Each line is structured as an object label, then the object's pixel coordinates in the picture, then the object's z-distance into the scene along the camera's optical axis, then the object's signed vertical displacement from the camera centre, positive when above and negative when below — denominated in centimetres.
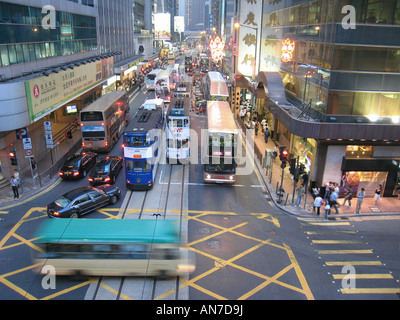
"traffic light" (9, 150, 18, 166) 1994 -615
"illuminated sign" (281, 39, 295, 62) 2214 +5
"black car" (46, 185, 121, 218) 1653 -743
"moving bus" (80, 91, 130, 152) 2588 -576
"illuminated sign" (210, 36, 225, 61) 3370 +19
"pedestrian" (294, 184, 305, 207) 1916 -779
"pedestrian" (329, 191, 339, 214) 1847 -761
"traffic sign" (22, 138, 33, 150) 2034 -542
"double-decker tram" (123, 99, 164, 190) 1975 -590
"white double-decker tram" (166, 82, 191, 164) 2411 -567
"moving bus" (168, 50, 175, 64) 11086 -262
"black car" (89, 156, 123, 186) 2103 -740
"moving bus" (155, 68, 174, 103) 4447 -482
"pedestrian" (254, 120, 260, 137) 3419 -738
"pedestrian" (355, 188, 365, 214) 1867 -766
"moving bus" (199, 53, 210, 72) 9600 -372
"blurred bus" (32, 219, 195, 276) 1175 -663
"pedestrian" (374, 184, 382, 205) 1978 -788
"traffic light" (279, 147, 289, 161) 1888 -541
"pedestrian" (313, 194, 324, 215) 1836 -775
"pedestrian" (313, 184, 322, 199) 1894 -747
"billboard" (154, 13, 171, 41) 11879 +829
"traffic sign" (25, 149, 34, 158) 2044 -601
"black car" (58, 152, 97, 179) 2200 -742
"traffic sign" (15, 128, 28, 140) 2084 -498
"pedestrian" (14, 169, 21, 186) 1998 -714
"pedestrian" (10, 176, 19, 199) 1933 -748
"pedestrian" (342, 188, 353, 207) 1927 -781
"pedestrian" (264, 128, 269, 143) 3030 -717
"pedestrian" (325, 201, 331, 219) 1792 -782
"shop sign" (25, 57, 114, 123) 2200 -304
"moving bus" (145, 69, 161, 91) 5609 -495
